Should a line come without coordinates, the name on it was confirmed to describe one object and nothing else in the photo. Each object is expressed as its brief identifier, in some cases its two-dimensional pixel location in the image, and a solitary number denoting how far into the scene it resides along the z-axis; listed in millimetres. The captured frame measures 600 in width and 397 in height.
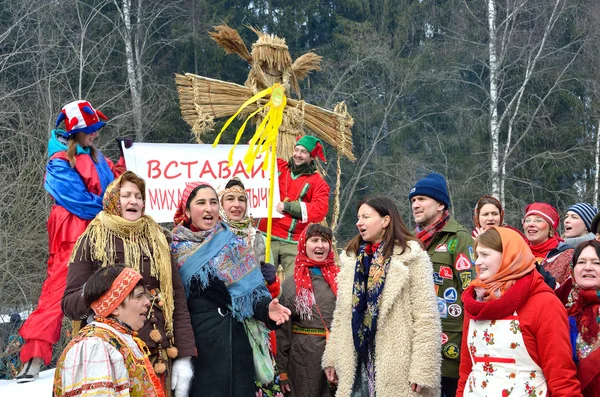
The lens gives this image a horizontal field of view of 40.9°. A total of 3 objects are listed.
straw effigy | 7727
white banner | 6730
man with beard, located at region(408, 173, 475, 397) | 4691
